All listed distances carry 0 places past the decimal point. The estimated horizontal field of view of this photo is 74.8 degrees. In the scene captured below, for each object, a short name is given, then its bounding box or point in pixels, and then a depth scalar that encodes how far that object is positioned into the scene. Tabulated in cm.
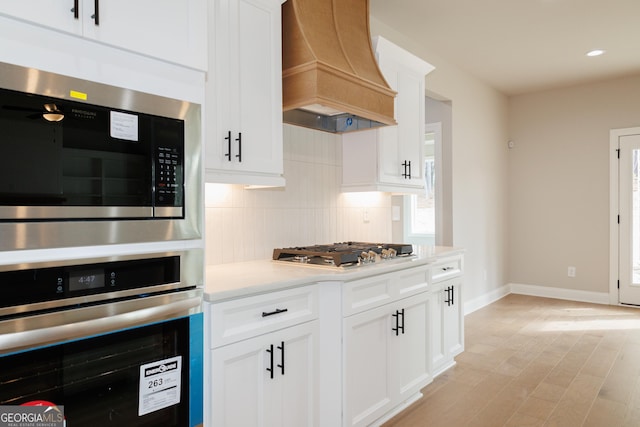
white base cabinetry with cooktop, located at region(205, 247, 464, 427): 165
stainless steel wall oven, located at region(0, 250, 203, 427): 109
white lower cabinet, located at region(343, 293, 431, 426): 212
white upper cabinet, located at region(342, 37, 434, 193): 304
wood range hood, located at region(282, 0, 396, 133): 228
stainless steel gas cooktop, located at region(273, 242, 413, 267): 225
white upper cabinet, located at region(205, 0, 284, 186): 194
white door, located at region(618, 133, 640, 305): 509
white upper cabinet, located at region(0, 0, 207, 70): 113
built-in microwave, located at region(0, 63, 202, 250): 108
